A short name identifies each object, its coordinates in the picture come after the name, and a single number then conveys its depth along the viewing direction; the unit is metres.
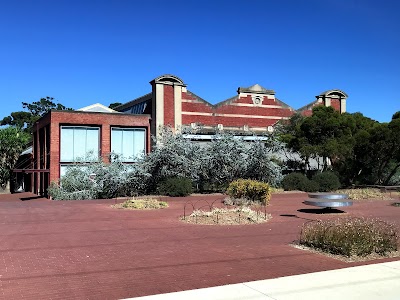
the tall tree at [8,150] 41.66
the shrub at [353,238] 9.04
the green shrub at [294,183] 28.74
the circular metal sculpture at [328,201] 17.17
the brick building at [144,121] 31.56
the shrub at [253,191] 20.42
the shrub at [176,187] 24.78
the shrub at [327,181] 29.36
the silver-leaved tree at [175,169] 25.75
